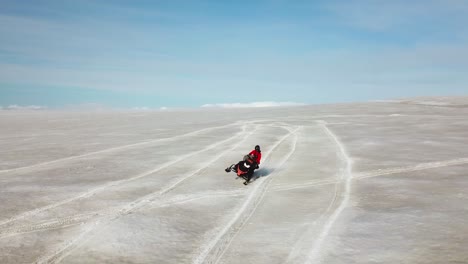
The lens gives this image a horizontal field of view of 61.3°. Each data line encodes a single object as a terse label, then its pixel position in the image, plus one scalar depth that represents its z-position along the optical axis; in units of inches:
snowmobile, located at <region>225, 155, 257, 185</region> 585.6
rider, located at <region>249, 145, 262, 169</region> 604.1
